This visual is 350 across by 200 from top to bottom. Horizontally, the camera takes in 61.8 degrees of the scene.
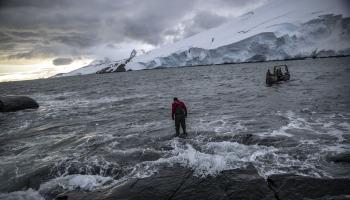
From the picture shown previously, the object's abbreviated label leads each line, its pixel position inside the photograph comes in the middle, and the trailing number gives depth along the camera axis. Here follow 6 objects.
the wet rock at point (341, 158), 8.84
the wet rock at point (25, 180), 9.02
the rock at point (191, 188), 7.26
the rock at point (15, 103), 27.64
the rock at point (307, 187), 6.81
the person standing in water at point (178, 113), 13.39
